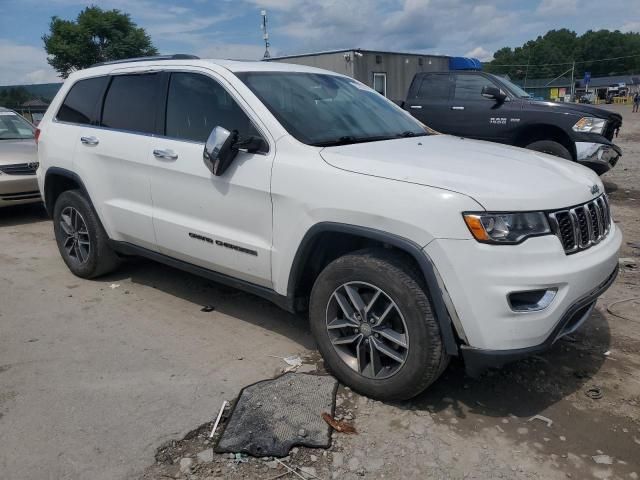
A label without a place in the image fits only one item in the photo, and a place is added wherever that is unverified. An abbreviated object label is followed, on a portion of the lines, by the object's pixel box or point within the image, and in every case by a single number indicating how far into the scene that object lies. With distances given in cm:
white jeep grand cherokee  264
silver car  743
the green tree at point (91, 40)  4409
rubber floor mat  277
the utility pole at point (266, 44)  3273
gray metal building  1841
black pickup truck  806
